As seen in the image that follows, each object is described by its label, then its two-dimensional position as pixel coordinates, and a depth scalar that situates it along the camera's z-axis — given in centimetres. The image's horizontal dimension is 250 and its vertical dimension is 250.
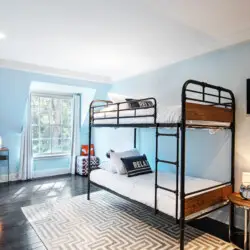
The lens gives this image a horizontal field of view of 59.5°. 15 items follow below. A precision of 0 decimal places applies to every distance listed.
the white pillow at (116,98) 386
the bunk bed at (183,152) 219
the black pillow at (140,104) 336
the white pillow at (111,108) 354
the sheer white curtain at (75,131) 559
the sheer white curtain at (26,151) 480
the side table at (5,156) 432
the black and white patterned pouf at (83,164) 536
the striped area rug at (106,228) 237
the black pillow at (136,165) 335
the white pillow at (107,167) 363
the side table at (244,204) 213
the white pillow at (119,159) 347
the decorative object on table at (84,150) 572
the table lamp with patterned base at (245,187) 223
